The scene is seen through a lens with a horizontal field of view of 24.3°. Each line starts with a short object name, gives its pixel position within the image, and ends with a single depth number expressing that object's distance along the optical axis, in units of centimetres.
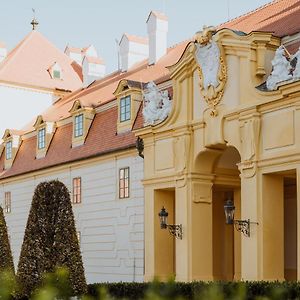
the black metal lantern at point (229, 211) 1448
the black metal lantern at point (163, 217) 1666
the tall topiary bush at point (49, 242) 1279
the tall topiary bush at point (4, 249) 1499
